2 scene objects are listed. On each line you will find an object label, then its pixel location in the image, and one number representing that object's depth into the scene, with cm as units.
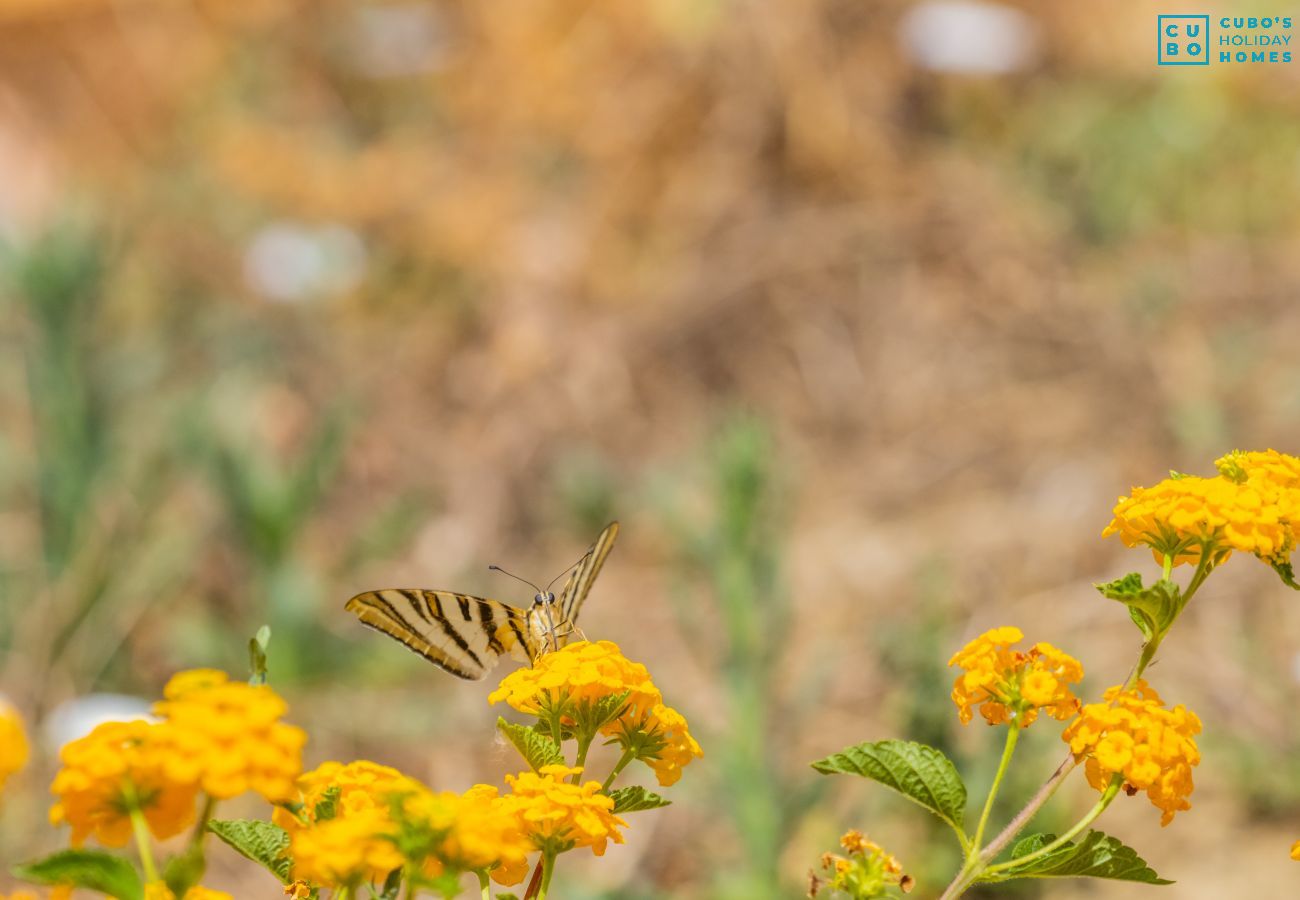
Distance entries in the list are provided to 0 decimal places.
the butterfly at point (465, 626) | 215
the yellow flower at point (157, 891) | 201
